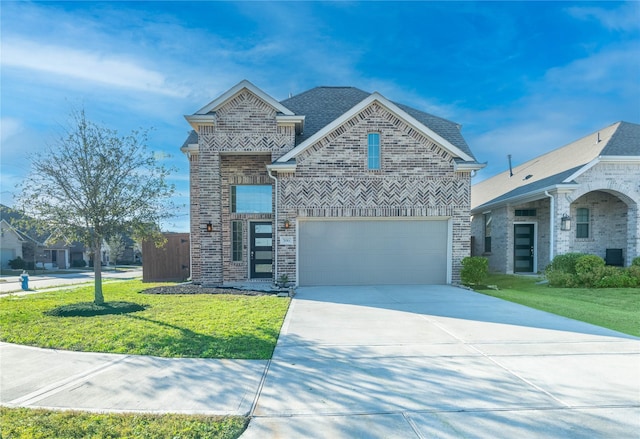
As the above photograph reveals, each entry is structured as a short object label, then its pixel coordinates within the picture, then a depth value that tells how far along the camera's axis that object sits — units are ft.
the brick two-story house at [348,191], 36.88
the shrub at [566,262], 39.53
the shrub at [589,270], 37.25
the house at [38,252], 100.42
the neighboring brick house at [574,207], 41.96
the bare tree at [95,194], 24.45
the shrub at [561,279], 38.01
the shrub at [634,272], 37.42
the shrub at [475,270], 36.17
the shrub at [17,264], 95.25
